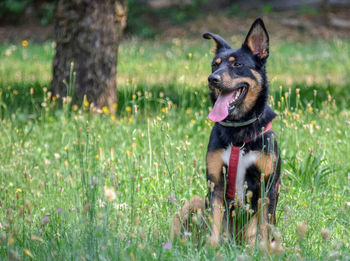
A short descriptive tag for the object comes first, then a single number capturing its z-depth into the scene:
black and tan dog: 6.72
